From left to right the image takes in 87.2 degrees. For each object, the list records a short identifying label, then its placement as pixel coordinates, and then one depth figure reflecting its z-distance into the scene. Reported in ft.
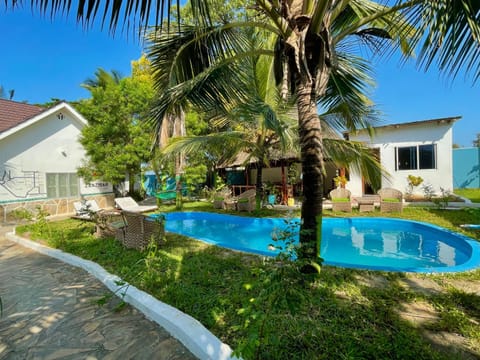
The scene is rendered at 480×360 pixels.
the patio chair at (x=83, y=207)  35.71
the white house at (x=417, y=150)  41.78
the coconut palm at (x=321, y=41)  6.60
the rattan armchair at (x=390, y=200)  33.94
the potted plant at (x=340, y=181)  44.55
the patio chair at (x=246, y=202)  39.63
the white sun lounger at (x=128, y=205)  42.09
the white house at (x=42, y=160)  38.81
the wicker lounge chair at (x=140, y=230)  19.84
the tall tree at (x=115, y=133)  45.60
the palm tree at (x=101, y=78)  75.41
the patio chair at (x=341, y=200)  36.52
